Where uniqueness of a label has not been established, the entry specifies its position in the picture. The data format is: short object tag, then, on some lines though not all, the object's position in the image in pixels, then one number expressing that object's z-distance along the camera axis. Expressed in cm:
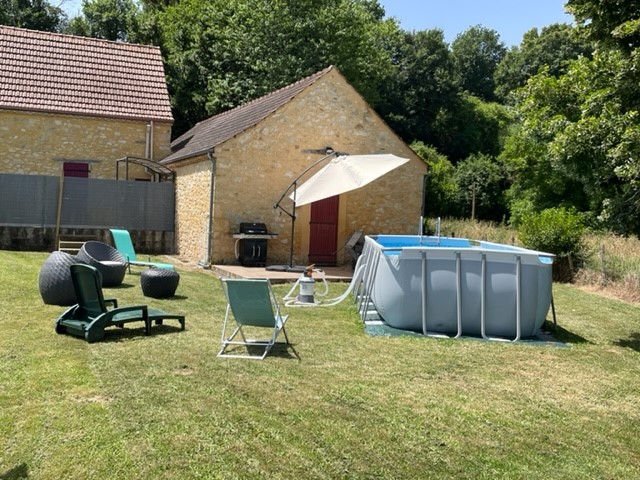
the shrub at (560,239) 1599
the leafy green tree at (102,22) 3622
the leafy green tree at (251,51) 3106
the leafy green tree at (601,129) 828
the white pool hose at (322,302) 1037
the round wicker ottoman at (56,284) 910
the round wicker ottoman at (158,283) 1043
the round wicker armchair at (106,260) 1120
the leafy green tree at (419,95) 4456
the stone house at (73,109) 2083
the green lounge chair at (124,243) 1364
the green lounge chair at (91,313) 711
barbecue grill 1559
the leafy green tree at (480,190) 3428
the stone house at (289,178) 1581
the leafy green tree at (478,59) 6153
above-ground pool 847
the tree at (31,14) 3469
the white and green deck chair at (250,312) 682
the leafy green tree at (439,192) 2938
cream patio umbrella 1280
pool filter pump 1053
